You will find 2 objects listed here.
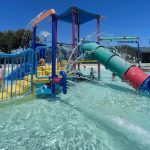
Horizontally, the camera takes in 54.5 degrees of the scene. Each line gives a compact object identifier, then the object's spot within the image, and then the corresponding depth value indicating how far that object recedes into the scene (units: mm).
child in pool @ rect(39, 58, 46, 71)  6009
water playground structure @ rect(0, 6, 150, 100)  4090
